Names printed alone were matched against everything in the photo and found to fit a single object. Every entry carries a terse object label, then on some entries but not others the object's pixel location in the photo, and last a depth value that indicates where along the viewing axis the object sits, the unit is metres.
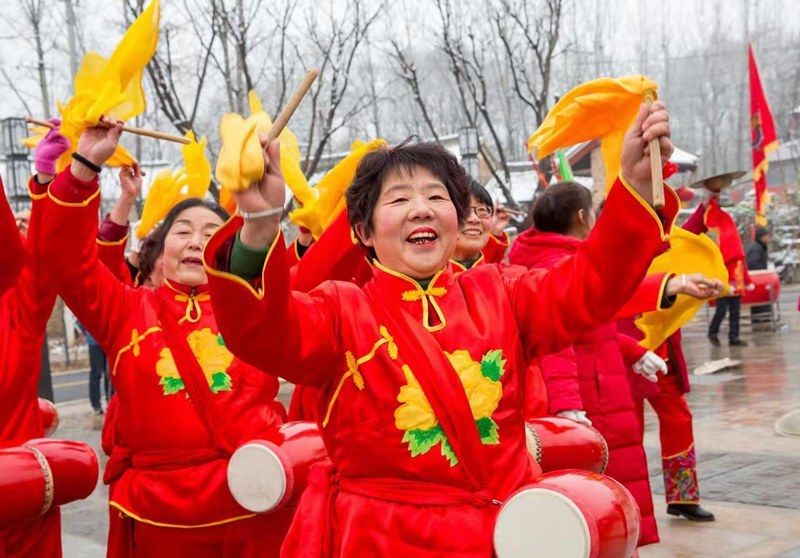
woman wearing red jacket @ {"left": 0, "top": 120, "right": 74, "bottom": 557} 3.58
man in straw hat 6.43
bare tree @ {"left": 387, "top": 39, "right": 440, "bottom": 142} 15.24
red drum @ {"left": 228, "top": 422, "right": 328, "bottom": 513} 3.42
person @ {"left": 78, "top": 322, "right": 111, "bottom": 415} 11.16
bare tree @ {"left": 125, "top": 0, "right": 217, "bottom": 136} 11.96
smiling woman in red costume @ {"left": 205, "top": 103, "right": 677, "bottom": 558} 2.37
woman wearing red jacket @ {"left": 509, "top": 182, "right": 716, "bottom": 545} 4.72
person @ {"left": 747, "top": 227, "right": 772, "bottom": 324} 16.78
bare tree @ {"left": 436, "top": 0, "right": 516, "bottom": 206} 15.38
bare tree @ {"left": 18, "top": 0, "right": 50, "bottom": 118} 18.03
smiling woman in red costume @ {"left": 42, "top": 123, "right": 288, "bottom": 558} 3.79
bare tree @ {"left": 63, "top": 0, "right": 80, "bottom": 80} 16.53
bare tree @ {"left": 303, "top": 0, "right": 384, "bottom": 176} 13.20
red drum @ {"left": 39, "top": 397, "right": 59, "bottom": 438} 4.36
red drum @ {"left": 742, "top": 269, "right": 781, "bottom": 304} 16.02
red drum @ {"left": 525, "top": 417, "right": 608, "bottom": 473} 3.40
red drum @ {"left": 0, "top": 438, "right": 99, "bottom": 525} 3.32
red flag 14.30
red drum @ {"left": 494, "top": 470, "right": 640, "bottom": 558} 2.27
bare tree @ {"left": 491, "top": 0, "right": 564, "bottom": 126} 15.38
